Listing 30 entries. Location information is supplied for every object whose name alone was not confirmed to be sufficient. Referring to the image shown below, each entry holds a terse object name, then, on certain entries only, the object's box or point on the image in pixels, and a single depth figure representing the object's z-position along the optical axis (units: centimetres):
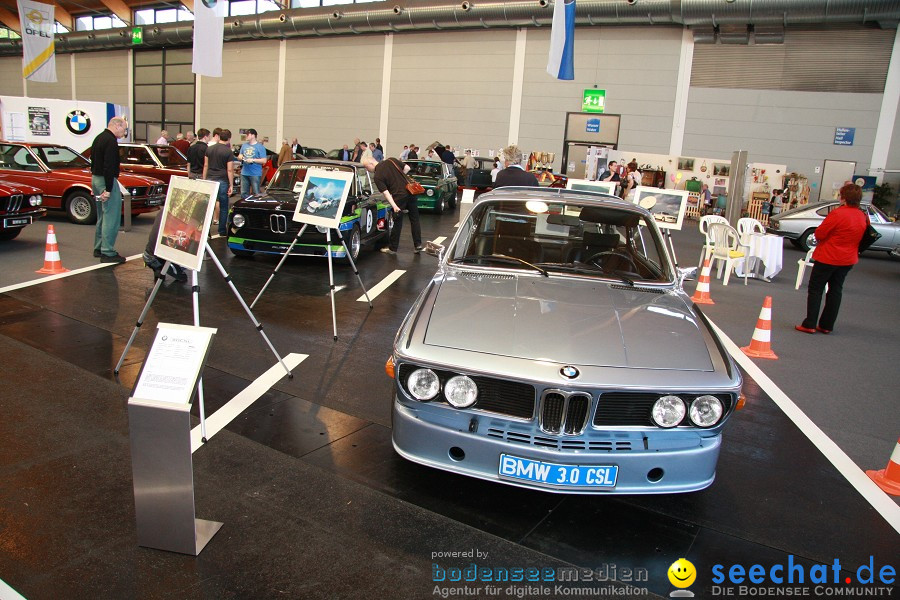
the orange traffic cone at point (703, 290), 912
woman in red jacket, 700
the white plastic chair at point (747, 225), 1162
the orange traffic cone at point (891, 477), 382
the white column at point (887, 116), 1942
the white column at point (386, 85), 2726
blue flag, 1337
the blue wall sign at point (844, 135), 2041
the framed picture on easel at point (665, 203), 1098
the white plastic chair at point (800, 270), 1092
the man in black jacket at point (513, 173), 873
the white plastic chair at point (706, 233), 1117
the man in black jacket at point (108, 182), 833
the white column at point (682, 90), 2189
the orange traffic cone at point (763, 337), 662
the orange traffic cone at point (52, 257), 824
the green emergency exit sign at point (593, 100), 2369
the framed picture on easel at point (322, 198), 655
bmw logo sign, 1855
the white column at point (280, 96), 2994
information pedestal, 270
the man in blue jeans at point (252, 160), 1329
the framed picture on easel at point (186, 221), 426
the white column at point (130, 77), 3516
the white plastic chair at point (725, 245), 1070
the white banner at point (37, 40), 1916
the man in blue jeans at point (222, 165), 1137
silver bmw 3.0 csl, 300
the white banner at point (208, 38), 1126
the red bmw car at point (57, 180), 1221
